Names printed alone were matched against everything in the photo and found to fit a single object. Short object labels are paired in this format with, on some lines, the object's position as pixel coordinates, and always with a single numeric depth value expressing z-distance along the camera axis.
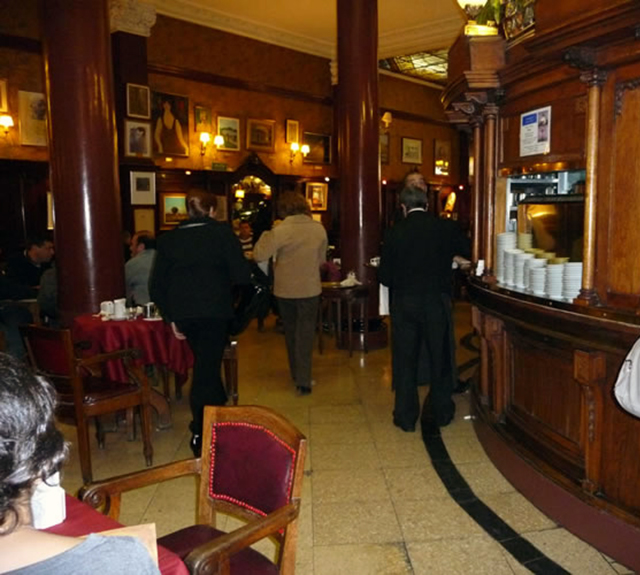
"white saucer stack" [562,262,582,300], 3.09
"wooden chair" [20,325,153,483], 3.60
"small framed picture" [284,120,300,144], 12.71
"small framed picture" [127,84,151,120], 9.92
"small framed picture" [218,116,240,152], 11.61
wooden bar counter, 2.71
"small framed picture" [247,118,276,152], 12.04
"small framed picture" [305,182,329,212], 13.09
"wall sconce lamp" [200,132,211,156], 11.25
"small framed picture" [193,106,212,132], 11.17
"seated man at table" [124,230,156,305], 5.75
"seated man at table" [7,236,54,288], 6.69
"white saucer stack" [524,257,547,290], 3.38
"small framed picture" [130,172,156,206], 10.02
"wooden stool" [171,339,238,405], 4.81
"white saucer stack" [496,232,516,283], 3.88
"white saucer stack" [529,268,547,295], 3.29
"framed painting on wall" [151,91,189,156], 10.52
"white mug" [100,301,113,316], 4.69
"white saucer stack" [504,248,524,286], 3.70
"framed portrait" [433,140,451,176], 16.72
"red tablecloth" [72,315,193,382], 4.40
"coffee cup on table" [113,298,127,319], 4.66
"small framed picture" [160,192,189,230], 10.74
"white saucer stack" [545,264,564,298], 3.18
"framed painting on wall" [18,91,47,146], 9.12
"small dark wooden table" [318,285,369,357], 6.70
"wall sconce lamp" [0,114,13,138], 8.84
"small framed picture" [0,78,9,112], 8.88
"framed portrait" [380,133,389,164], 15.15
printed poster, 3.33
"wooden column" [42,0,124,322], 4.93
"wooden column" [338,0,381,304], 7.21
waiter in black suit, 4.24
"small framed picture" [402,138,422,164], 15.71
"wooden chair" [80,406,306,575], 1.84
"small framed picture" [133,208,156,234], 10.19
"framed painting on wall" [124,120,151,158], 9.99
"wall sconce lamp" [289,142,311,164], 12.83
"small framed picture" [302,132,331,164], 13.16
